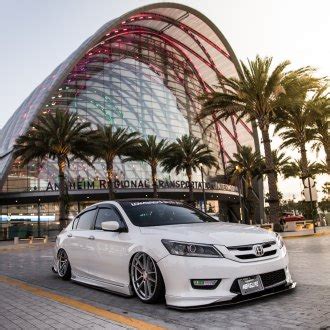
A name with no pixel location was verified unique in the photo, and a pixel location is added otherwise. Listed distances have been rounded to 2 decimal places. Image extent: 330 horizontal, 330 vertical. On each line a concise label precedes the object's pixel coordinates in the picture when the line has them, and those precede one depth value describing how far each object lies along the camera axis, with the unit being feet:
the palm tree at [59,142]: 113.39
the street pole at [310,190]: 73.82
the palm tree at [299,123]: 95.96
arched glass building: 165.37
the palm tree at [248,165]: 179.22
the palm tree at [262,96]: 78.54
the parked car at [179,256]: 16.46
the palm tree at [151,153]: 138.96
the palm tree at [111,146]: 125.69
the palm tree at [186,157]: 146.37
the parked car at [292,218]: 143.95
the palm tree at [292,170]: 181.06
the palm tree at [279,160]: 181.87
